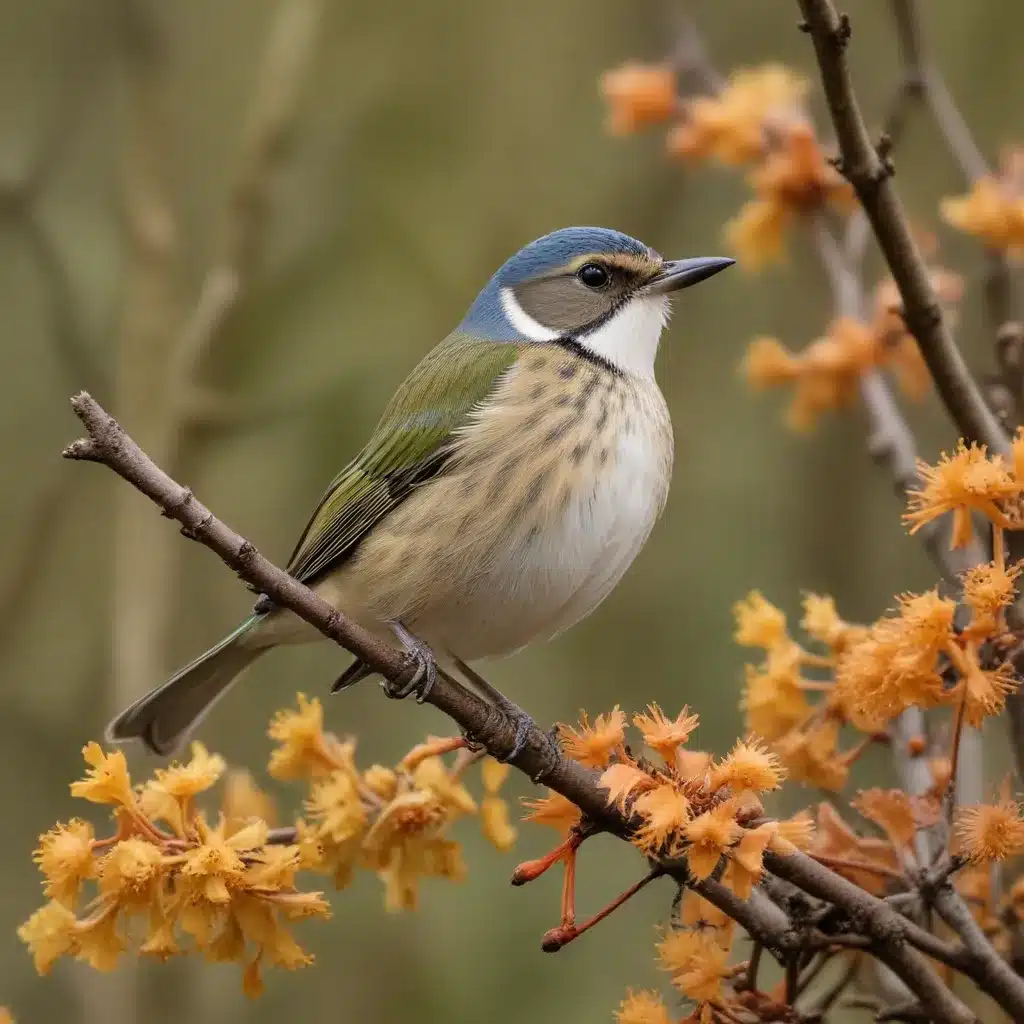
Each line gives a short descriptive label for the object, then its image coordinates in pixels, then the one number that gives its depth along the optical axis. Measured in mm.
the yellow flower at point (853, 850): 6020
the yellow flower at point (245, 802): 6883
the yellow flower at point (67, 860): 5715
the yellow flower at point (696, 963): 5586
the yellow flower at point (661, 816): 5133
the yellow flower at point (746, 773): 5277
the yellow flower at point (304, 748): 6641
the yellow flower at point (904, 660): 5629
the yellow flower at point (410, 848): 6621
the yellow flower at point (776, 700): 6586
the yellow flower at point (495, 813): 6824
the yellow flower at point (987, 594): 5551
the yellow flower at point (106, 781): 5637
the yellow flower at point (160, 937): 5781
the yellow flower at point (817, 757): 6500
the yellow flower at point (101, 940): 5910
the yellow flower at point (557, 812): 5742
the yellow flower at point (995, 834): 5363
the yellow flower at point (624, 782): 5266
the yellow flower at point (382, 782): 6746
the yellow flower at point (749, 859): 5094
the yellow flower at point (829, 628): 6516
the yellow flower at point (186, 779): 5852
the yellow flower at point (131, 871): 5660
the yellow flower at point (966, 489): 5809
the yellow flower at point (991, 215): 8008
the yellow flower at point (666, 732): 5398
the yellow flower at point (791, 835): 5187
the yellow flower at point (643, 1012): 5719
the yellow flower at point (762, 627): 6773
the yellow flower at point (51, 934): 5961
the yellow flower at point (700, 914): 6027
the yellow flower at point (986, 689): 5477
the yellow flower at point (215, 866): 5687
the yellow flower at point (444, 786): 6785
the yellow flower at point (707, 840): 5113
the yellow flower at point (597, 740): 5512
